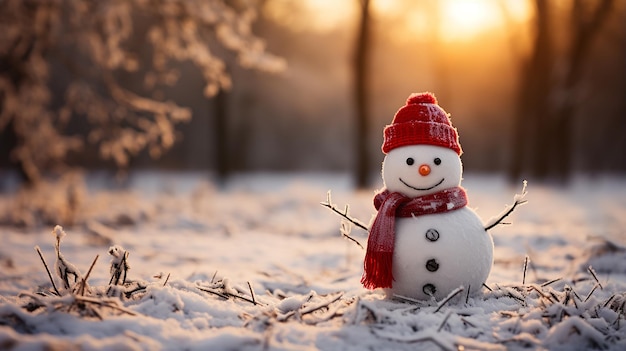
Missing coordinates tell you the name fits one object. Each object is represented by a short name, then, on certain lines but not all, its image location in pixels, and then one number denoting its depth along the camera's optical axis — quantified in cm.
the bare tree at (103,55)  764
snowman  285
